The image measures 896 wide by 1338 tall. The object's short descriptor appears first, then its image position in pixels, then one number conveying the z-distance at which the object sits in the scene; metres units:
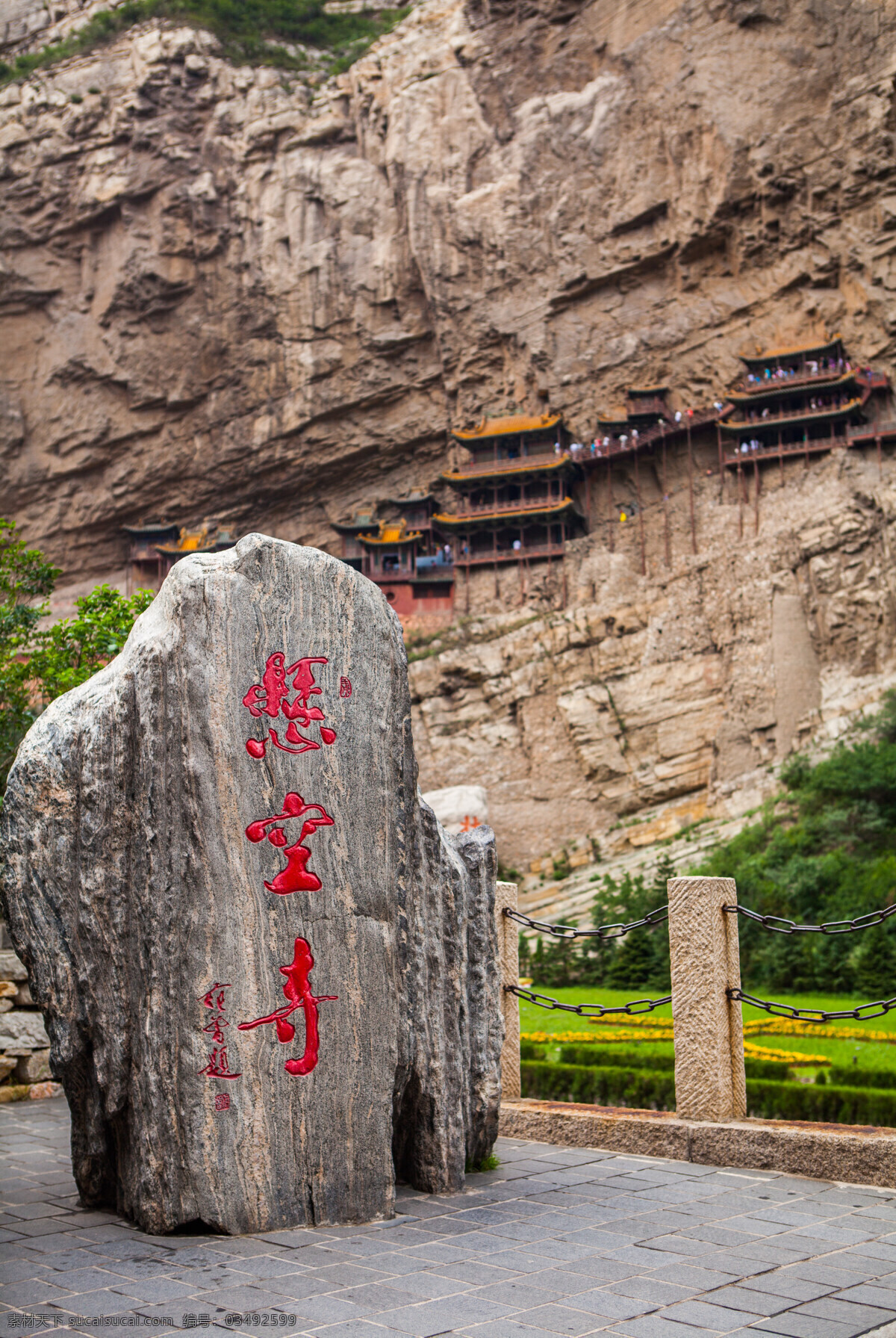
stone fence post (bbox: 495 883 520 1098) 6.35
